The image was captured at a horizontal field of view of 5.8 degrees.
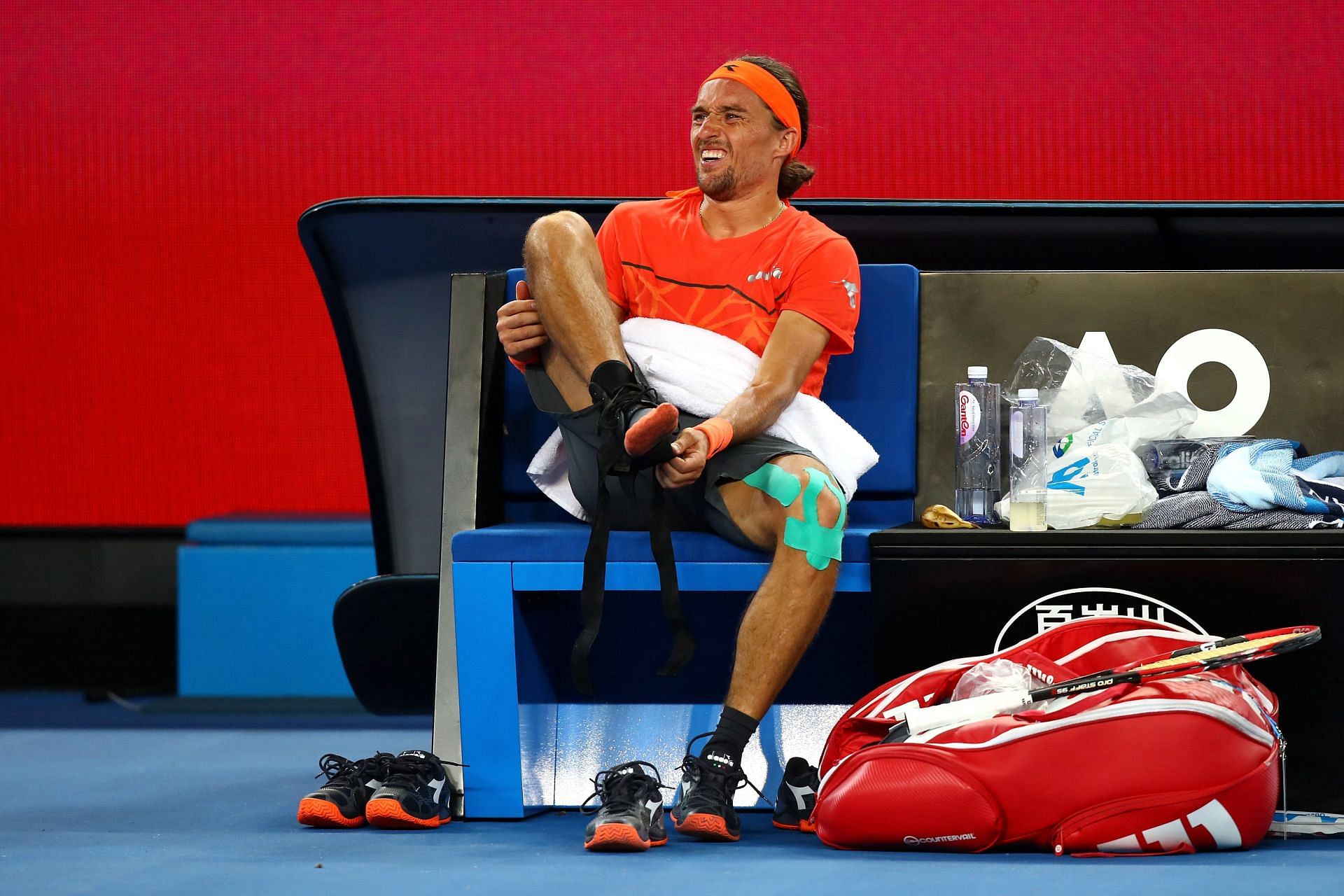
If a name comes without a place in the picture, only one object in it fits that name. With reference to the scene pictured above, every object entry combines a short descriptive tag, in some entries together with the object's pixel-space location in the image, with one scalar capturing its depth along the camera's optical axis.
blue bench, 18.96
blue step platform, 20.51
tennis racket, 18.64
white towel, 19.07
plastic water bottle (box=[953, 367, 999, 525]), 19.18
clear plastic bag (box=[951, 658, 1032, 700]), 18.74
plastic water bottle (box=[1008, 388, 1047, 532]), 19.07
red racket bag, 18.59
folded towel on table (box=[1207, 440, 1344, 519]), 18.90
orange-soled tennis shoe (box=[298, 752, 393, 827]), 18.87
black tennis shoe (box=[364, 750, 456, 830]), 18.85
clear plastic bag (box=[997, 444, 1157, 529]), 19.02
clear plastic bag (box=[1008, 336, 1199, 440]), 19.18
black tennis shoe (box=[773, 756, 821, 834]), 18.92
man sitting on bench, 18.85
